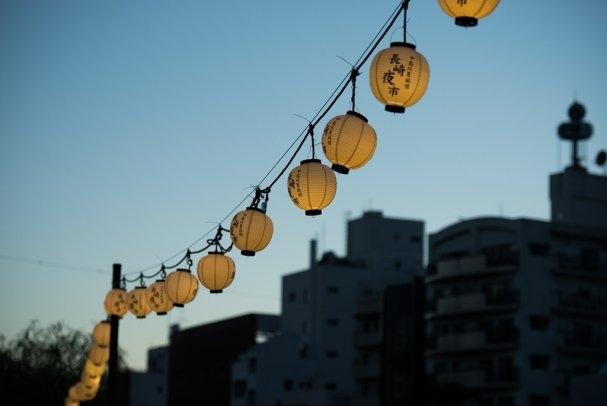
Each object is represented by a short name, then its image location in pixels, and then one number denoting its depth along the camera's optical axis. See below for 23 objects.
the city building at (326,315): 69.25
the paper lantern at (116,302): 24.28
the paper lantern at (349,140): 12.20
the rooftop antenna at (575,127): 64.19
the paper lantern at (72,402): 36.26
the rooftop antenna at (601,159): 61.47
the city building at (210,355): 77.09
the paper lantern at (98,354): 28.30
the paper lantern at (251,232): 15.21
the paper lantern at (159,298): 20.69
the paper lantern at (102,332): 27.34
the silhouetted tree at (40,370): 43.81
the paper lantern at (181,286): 18.91
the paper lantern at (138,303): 21.69
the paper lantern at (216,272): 17.11
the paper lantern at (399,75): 11.59
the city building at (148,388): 89.69
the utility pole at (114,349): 24.72
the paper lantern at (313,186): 13.19
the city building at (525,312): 54.38
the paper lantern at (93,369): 29.94
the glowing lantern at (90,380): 31.48
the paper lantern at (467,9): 10.28
